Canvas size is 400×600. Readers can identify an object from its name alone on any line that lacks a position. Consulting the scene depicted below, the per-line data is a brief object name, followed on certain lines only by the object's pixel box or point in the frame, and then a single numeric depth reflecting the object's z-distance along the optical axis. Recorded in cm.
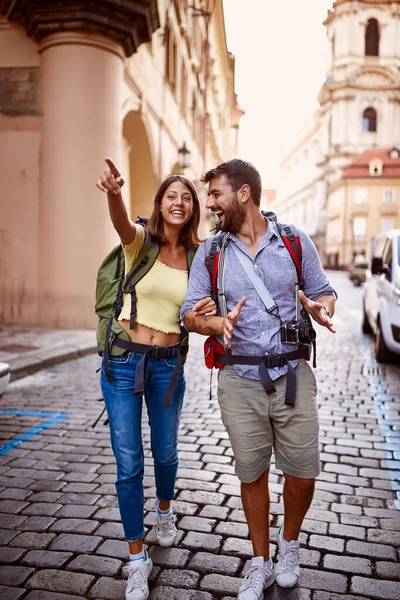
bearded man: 277
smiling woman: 288
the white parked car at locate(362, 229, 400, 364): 851
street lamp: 1798
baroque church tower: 6969
